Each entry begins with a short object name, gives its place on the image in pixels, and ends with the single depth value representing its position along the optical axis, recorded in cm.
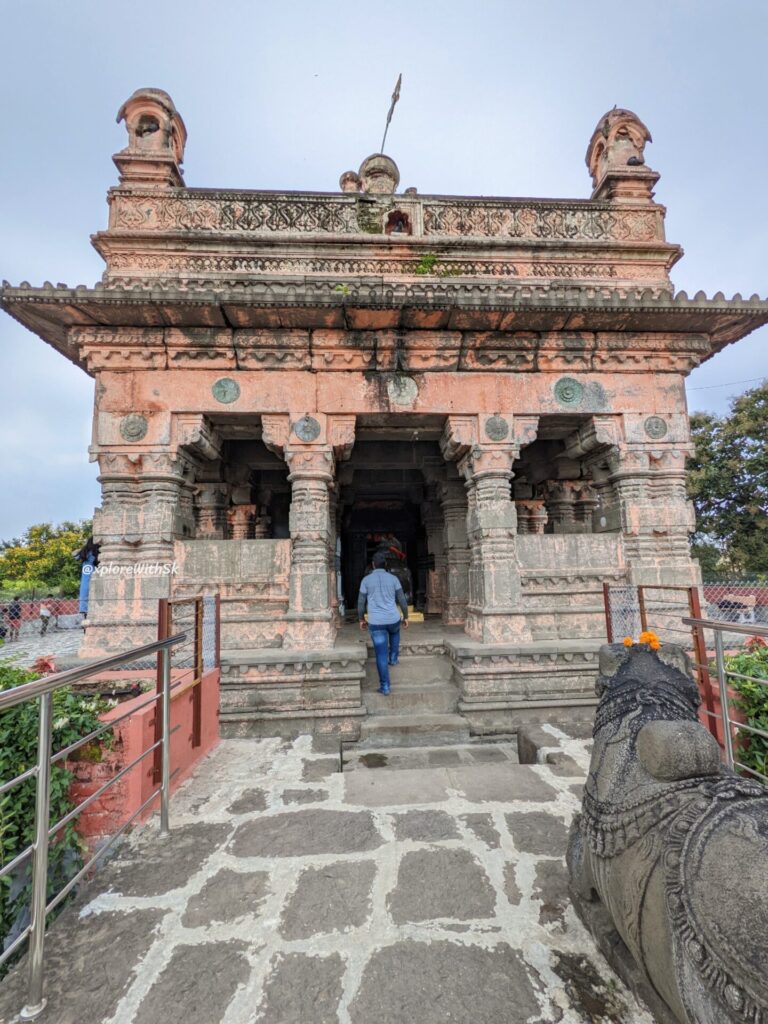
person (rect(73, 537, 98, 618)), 906
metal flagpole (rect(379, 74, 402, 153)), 792
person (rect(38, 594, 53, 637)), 1327
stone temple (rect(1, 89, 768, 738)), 531
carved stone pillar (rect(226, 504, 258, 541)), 839
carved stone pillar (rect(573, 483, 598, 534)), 870
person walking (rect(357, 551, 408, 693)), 537
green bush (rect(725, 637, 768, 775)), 276
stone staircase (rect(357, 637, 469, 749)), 500
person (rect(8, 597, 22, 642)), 1230
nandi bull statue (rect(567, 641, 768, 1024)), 101
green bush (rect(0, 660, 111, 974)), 210
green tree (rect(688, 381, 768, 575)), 1772
